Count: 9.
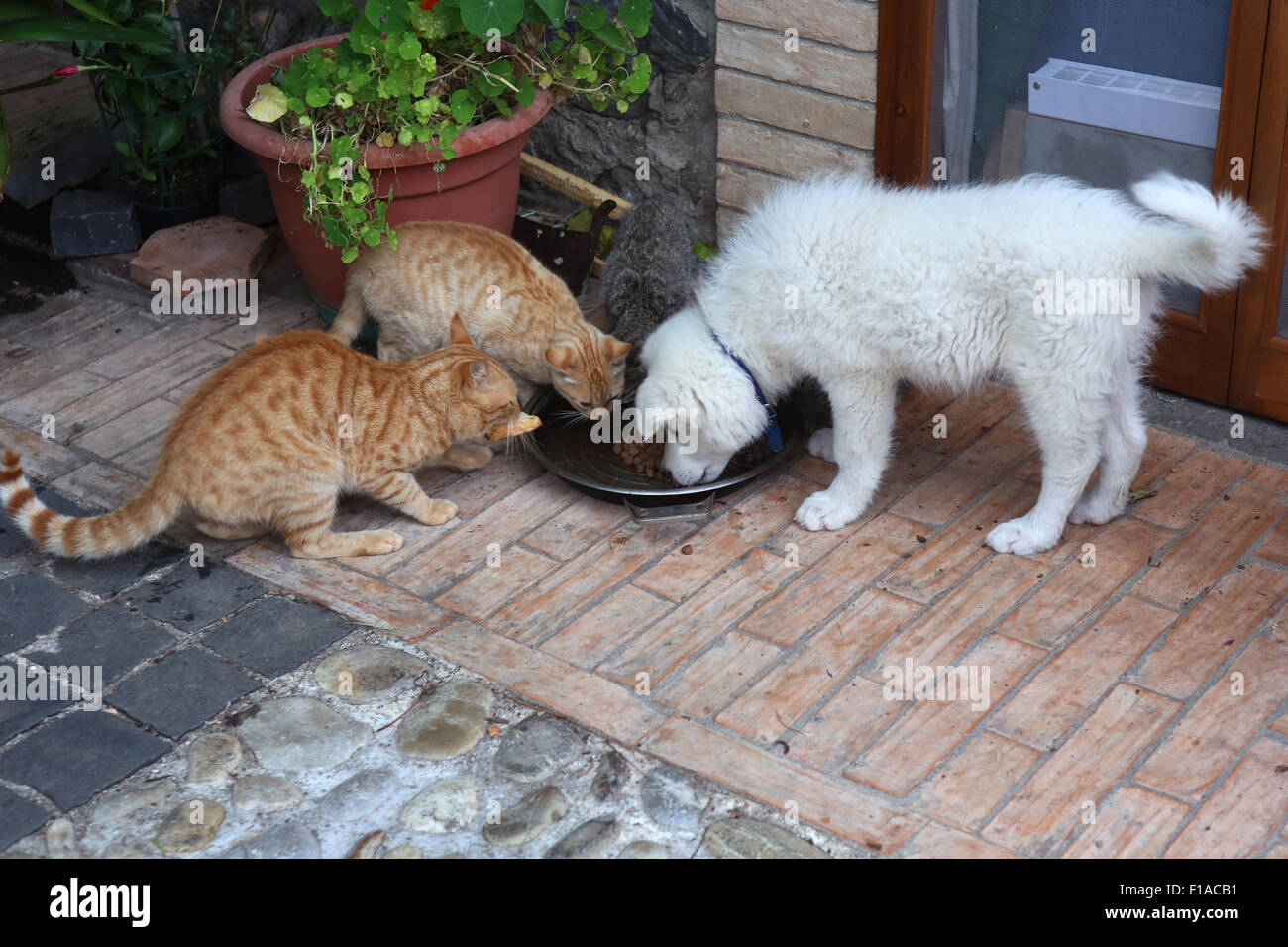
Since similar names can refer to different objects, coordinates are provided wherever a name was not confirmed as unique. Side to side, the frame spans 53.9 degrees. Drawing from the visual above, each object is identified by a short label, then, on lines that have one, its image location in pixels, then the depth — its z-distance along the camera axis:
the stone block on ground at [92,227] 5.32
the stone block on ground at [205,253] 5.12
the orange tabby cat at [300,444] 3.58
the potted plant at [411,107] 4.20
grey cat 4.45
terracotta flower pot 4.35
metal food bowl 3.89
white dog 3.22
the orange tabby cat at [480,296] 4.20
